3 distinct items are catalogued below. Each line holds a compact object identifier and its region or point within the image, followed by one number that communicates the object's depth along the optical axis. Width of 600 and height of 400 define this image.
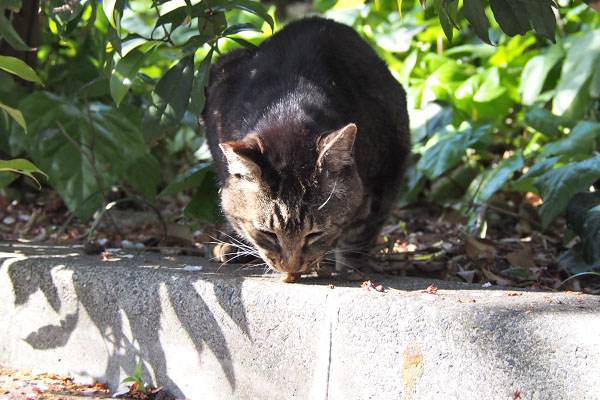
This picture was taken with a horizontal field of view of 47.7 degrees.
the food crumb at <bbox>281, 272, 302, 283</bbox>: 2.27
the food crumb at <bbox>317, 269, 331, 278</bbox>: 2.42
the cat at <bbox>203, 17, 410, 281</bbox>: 2.29
